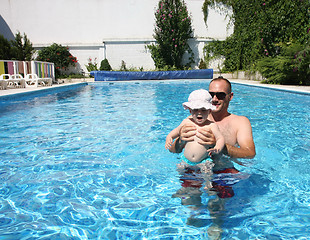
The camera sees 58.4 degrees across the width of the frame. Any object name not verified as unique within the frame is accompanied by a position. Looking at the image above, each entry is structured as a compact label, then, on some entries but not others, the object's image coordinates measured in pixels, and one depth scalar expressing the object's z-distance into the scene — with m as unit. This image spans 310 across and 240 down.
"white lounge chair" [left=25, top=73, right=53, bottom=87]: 12.13
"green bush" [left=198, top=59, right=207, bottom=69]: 19.61
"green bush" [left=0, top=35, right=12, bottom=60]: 15.81
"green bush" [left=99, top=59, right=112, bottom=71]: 19.28
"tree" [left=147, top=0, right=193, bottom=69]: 18.47
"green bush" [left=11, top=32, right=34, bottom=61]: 16.86
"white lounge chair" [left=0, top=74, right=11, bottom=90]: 10.53
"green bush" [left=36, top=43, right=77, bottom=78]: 18.38
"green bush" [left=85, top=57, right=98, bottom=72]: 20.05
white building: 19.98
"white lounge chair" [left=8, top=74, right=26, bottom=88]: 11.50
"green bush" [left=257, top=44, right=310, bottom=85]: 9.45
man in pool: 2.37
